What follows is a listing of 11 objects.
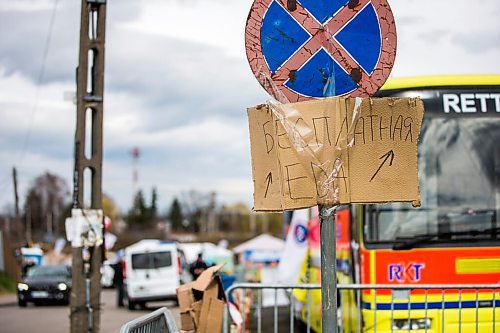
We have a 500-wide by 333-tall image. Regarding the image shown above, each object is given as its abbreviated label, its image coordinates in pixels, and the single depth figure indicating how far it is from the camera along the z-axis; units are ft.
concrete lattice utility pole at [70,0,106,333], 39.32
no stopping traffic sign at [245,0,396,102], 14.92
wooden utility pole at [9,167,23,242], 165.88
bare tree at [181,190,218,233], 529.45
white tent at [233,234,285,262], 152.87
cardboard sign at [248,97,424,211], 14.42
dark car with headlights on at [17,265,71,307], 96.12
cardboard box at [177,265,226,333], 25.89
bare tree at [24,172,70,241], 479.45
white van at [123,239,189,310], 92.84
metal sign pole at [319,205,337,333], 14.28
